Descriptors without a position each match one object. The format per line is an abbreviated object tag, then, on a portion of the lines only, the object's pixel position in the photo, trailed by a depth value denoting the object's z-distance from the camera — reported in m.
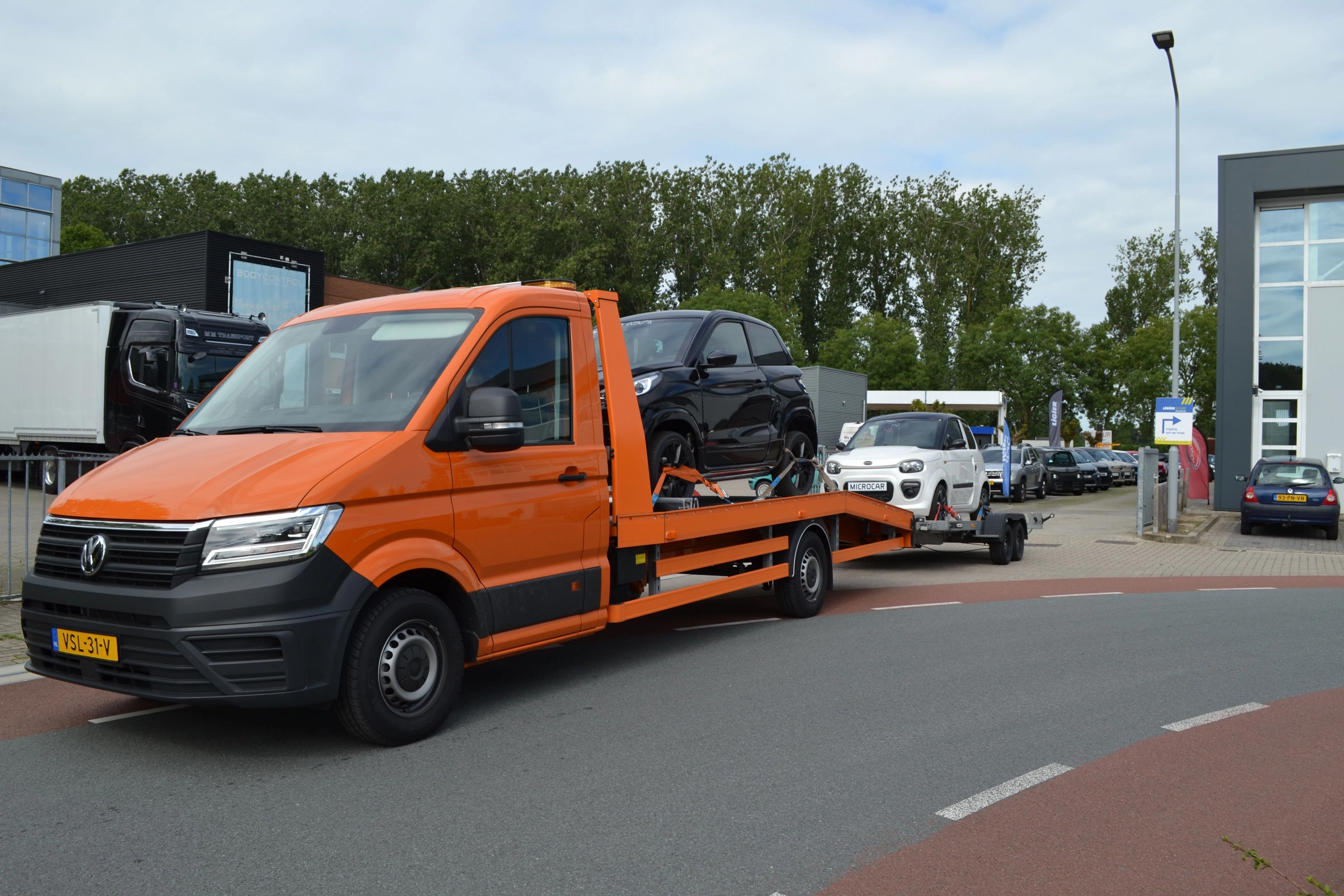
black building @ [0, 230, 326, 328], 29.75
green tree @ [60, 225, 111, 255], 53.16
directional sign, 21.09
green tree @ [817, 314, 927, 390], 53.91
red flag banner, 29.55
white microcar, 13.30
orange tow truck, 4.68
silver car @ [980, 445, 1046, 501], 29.81
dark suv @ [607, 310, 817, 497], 8.15
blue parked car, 20.44
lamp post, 20.56
